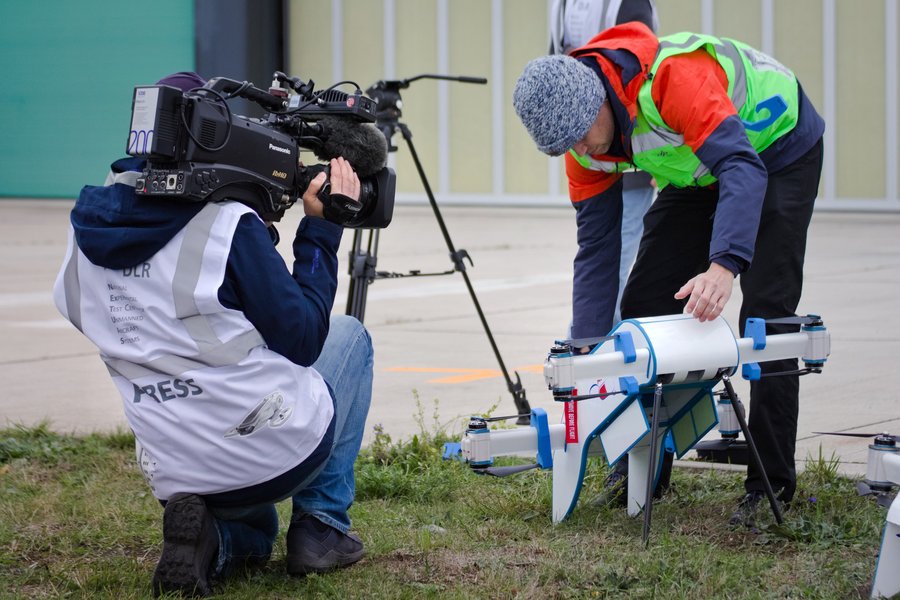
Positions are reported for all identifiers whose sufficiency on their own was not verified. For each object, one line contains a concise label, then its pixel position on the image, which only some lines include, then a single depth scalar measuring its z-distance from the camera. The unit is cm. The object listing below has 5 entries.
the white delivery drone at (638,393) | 657
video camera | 550
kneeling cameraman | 563
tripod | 1066
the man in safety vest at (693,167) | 663
